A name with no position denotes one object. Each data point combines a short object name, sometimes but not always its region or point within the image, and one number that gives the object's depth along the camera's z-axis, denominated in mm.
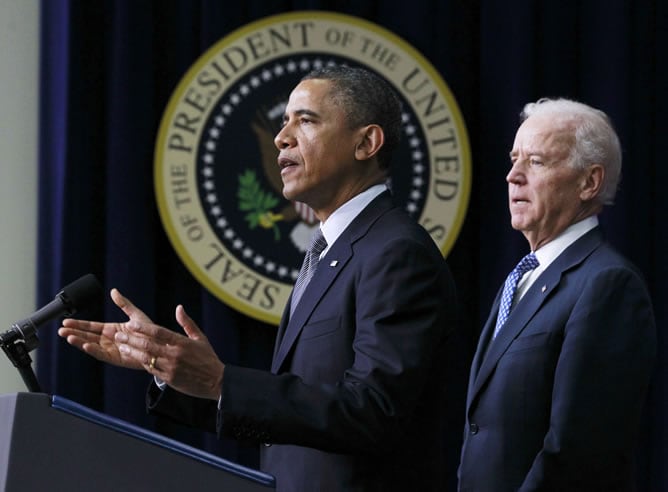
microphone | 7227
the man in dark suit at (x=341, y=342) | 7150
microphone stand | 7220
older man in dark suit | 7565
